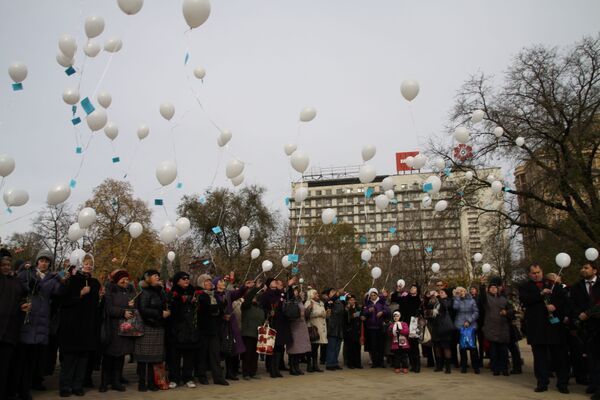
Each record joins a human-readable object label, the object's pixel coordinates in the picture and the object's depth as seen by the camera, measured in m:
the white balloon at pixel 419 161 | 12.38
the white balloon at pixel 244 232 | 11.62
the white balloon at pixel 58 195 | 7.25
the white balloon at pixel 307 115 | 11.26
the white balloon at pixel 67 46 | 8.30
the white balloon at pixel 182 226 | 9.73
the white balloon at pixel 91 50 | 8.85
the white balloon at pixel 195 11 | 7.27
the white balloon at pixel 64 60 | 8.60
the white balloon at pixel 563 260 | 8.61
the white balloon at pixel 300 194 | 10.92
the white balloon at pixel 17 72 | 8.12
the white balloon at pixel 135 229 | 10.34
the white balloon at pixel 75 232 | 8.34
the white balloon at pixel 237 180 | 10.72
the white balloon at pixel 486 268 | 10.90
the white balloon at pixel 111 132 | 10.04
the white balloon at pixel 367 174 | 11.30
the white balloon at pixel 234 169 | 10.29
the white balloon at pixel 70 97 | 8.76
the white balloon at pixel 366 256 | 11.59
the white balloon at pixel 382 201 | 12.42
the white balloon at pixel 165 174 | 8.75
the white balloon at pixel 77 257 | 7.11
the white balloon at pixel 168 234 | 9.33
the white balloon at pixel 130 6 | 7.69
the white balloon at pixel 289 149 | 11.41
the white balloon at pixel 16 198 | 7.75
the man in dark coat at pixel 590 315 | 6.38
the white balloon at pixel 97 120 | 8.96
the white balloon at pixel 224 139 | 11.09
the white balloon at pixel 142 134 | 10.62
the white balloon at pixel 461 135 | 12.27
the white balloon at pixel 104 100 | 9.81
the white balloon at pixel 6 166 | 7.44
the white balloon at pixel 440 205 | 14.58
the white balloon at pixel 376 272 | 11.46
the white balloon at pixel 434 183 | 12.02
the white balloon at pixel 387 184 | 12.78
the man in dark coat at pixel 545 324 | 6.89
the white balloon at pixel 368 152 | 11.48
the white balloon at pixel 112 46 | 9.20
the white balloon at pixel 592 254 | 9.03
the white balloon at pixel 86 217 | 7.98
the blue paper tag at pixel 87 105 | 7.80
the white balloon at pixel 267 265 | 10.32
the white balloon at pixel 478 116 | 13.39
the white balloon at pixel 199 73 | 9.95
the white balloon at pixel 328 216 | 10.98
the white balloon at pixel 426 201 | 13.32
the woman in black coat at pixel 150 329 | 6.95
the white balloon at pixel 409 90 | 10.47
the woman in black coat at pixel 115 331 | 6.95
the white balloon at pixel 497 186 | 13.92
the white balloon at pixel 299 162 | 10.54
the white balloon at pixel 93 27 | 8.20
